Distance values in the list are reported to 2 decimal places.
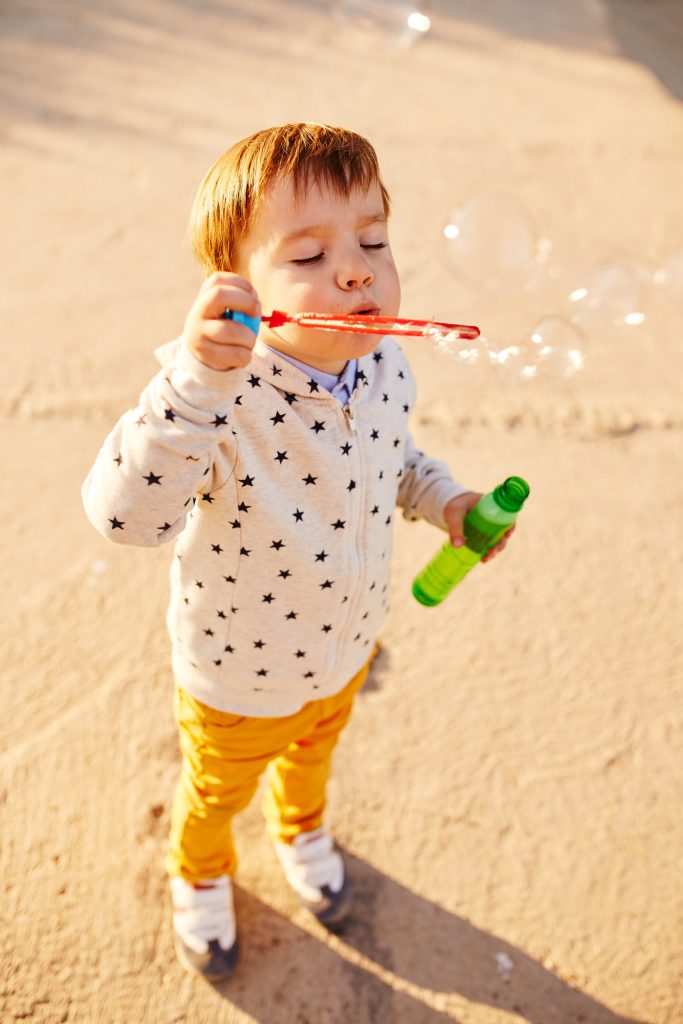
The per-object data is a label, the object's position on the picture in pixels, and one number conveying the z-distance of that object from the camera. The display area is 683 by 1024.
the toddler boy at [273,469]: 0.85
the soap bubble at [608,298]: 2.05
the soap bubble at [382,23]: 3.82
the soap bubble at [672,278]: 2.54
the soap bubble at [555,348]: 1.56
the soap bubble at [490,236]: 2.03
